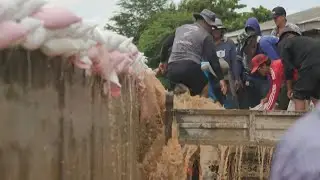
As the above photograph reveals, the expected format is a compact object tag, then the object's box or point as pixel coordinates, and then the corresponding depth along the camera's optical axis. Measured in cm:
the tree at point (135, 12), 6554
